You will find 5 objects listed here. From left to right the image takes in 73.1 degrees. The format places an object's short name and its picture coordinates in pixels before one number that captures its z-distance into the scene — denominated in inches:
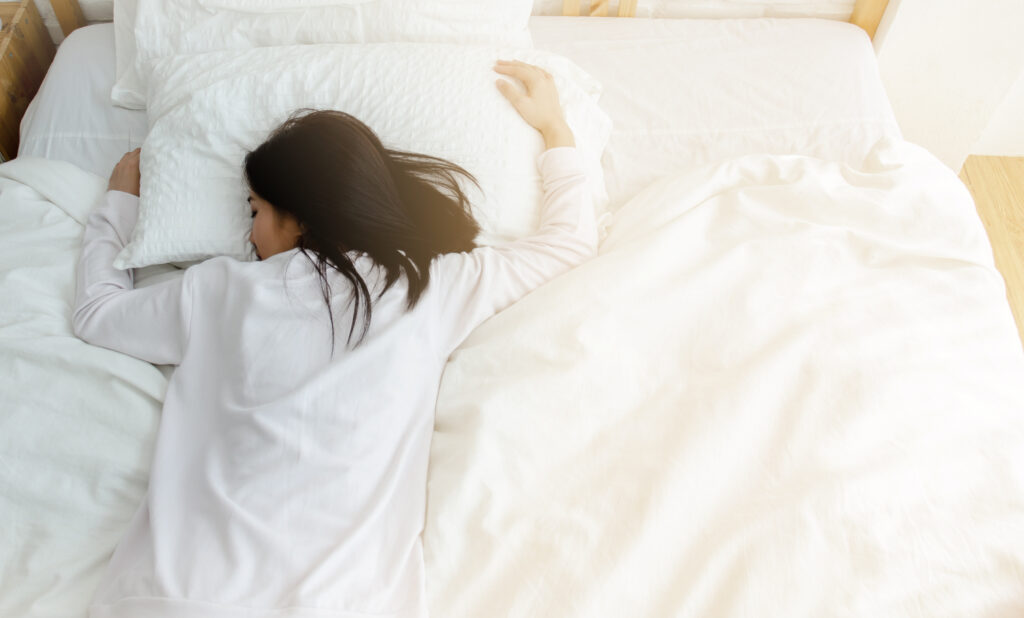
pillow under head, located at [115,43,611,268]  43.8
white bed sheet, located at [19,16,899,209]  53.1
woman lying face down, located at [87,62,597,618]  31.4
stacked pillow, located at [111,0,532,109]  51.0
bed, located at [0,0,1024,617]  30.2
